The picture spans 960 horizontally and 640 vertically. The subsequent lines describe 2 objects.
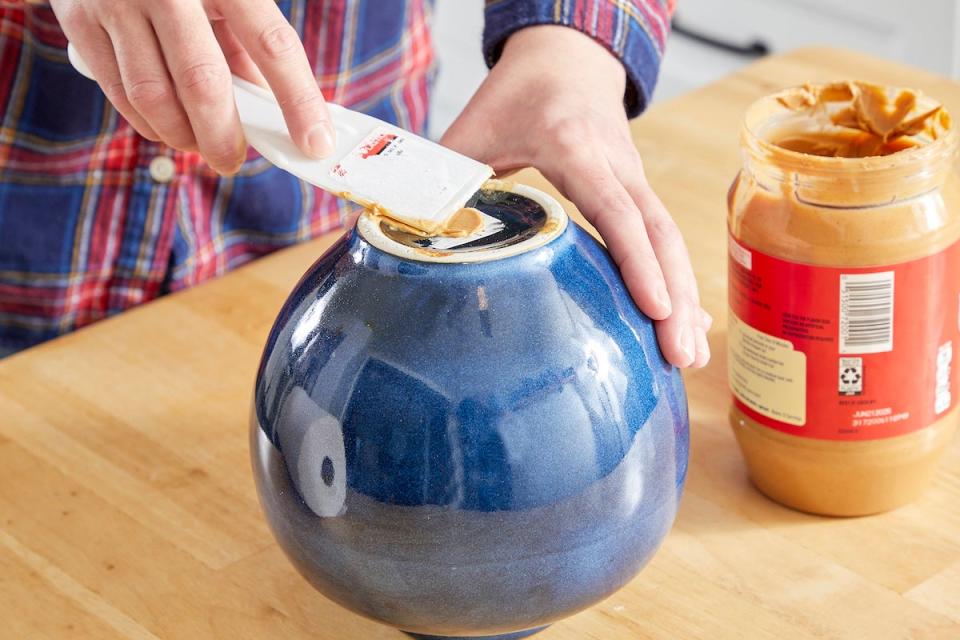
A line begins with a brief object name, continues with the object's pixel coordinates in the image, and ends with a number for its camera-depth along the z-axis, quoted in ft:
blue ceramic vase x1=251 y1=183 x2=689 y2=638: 2.72
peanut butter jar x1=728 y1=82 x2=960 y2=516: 2.95
